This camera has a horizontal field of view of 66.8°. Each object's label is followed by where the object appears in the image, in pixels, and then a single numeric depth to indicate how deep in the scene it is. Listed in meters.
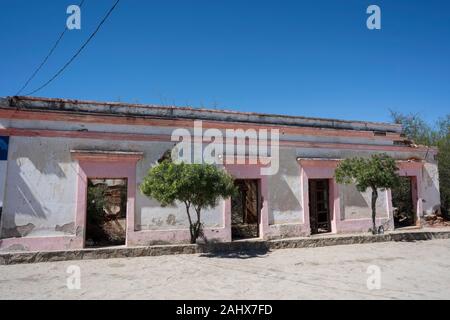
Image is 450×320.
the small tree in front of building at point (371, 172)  10.88
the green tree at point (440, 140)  16.20
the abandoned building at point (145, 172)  8.92
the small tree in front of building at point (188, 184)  8.55
